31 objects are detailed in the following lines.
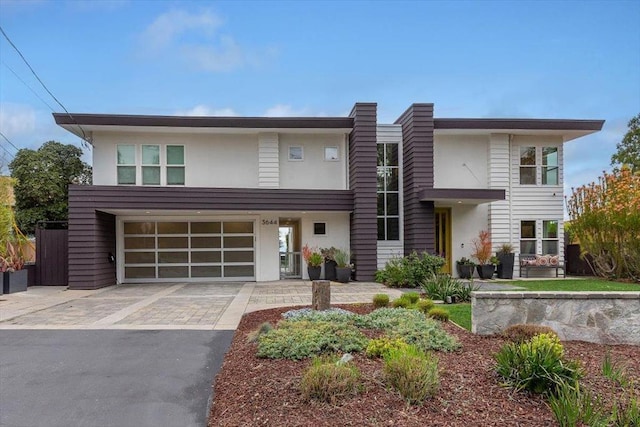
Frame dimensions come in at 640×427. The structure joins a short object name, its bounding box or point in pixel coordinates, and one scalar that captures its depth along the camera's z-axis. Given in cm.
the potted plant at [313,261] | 1508
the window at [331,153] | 1619
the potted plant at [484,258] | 1542
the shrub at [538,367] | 391
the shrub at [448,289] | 944
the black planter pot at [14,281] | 1259
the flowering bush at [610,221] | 1405
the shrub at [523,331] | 527
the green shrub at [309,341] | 528
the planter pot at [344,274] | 1470
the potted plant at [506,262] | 1558
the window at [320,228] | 1609
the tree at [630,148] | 2694
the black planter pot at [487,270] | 1543
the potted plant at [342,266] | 1471
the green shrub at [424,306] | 752
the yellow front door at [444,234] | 1656
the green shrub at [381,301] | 832
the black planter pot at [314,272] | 1549
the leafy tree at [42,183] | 1769
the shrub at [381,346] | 492
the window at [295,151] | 1609
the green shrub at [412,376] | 379
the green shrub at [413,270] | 1334
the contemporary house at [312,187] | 1466
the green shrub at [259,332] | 608
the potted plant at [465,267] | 1570
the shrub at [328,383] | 386
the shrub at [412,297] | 816
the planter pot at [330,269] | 1541
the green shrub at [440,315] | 707
